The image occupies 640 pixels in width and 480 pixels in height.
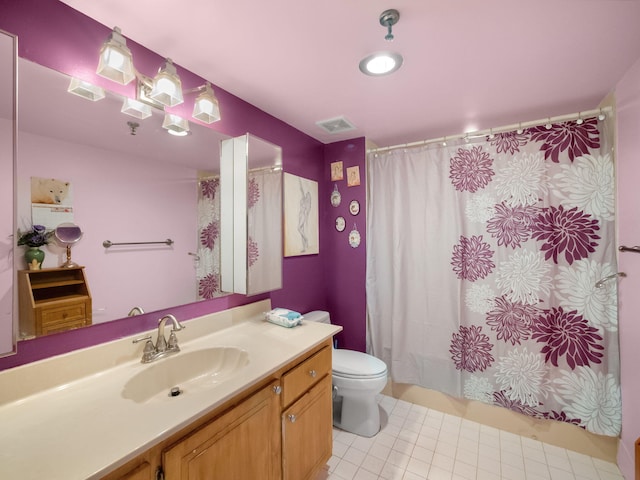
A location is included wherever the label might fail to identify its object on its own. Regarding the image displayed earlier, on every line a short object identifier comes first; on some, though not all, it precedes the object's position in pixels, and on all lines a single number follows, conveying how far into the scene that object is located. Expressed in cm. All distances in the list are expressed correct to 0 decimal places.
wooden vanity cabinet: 80
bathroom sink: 108
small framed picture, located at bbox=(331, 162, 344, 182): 249
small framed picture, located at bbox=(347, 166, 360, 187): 242
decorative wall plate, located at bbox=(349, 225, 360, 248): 244
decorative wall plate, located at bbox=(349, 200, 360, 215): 244
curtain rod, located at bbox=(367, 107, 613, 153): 171
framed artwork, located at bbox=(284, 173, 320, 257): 212
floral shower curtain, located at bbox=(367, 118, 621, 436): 170
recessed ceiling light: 128
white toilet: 182
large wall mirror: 98
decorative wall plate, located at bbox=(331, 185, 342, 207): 252
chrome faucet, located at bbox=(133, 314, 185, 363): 118
